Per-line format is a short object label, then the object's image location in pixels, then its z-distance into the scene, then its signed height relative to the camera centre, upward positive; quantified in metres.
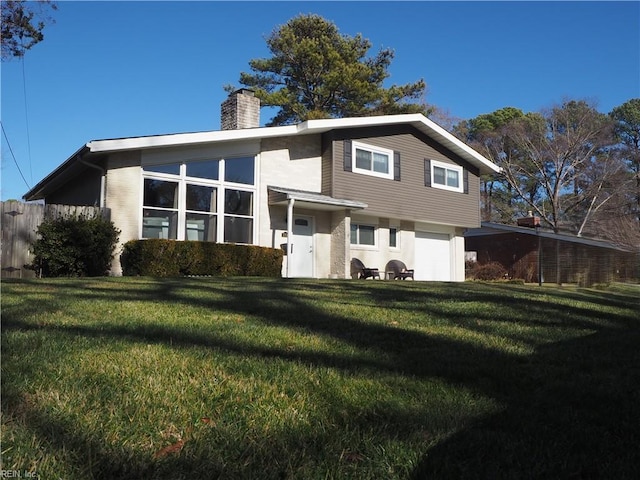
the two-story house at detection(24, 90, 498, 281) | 13.45 +2.42
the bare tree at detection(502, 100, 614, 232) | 32.59 +7.45
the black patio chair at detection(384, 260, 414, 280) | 17.72 -0.08
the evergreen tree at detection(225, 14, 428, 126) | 29.73 +11.31
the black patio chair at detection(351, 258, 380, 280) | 16.50 -0.09
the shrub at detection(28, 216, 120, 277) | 11.74 +0.41
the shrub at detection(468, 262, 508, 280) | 24.38 -0.11
